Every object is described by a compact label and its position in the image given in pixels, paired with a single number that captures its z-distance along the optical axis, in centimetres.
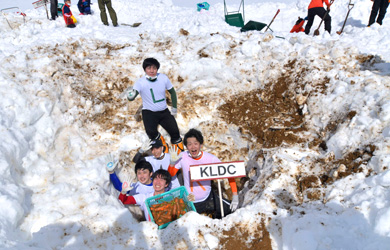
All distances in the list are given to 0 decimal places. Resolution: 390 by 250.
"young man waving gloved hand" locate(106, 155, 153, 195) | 477
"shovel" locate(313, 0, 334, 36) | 878
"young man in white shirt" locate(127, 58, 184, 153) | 554
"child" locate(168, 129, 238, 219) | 473
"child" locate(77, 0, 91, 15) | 1160
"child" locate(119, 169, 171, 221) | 454
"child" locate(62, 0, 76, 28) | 956
